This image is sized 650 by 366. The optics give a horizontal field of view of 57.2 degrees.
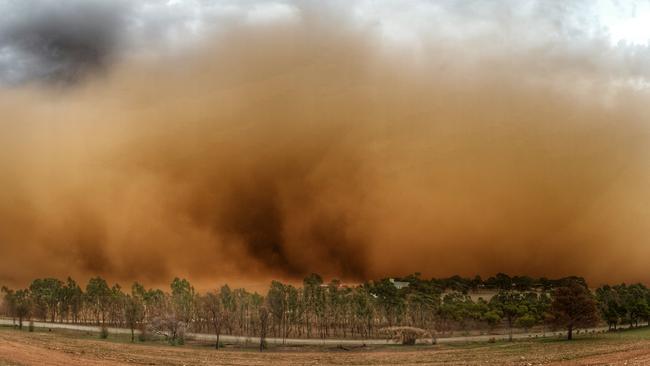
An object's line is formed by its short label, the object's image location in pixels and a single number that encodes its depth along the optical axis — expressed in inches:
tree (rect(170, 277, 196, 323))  4815.5
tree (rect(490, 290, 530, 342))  4768.7
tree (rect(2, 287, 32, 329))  4671.8
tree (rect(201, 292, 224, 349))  4628.4
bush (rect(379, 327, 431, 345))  3609.7
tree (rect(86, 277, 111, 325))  5324.8
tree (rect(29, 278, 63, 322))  5428.2
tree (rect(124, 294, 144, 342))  4476.9
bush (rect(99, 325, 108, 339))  3567.2
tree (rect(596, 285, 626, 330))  4167.6
